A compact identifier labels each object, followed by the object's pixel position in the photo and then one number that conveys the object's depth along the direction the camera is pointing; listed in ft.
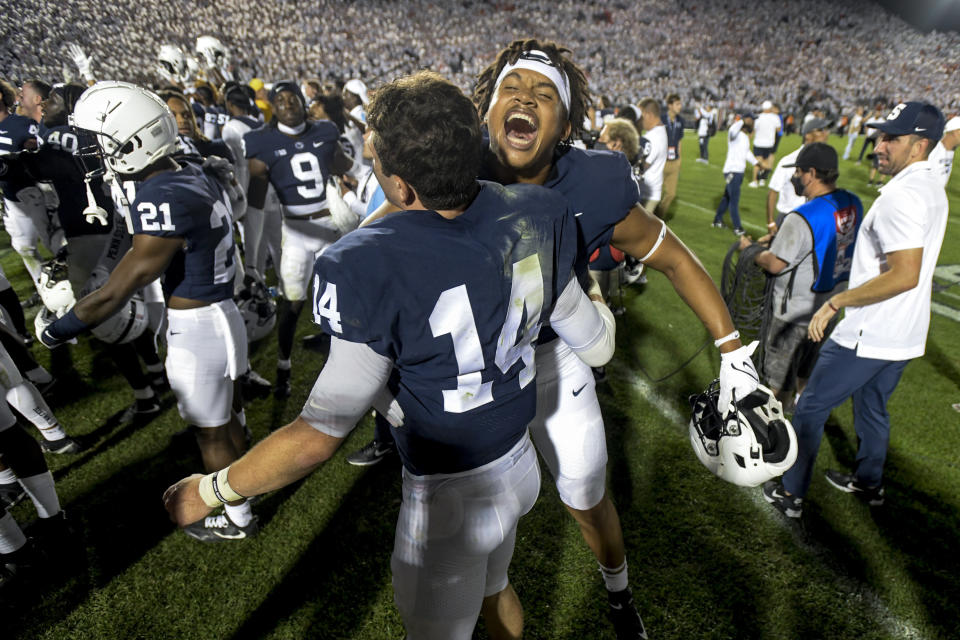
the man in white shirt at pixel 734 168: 30.97
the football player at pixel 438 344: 4.06
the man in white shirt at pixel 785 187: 21.77
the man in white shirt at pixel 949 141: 22.25
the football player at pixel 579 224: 6.63
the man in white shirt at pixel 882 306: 8.67
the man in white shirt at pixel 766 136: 41.01
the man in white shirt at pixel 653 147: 24.54
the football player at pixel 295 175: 14.84
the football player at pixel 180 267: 7.72
